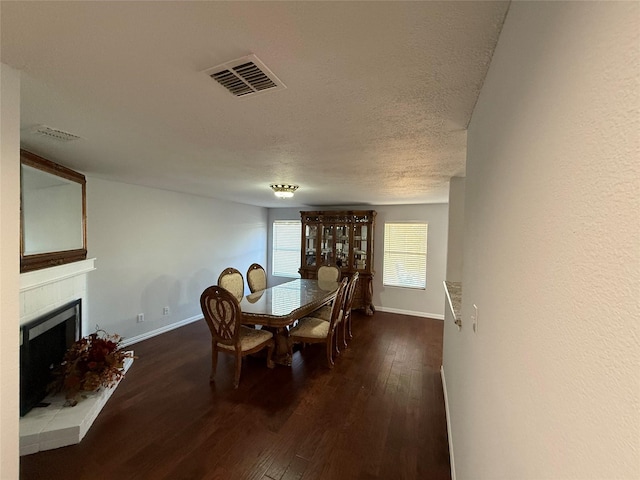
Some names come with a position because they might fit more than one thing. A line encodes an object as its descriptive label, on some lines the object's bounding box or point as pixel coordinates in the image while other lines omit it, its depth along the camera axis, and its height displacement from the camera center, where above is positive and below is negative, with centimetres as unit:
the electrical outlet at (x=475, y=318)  114 -34
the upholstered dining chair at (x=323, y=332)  308 -114
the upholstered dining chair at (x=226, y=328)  260 -96
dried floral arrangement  223 -120
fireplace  204 -105
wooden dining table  282 -85
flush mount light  335 +56
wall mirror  205 +12
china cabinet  527 -20
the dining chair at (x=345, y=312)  353 -109
